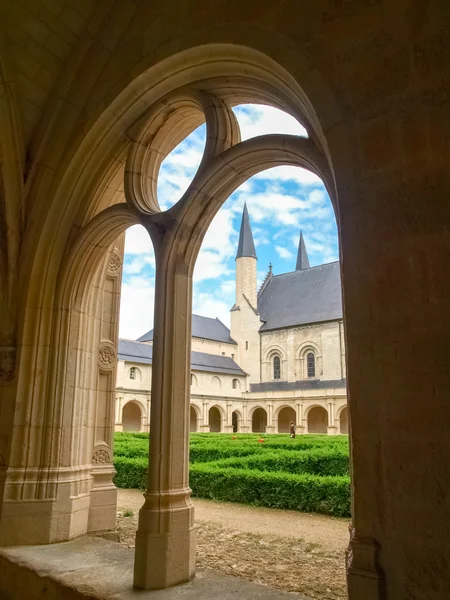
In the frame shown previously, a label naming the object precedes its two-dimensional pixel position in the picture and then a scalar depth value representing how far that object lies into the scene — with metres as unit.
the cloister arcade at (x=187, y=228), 1.44
